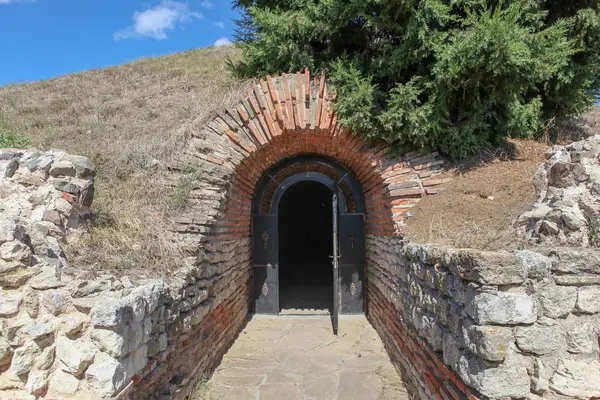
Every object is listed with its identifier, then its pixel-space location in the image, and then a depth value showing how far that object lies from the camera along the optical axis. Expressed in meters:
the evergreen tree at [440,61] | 4.37
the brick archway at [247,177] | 4.63
